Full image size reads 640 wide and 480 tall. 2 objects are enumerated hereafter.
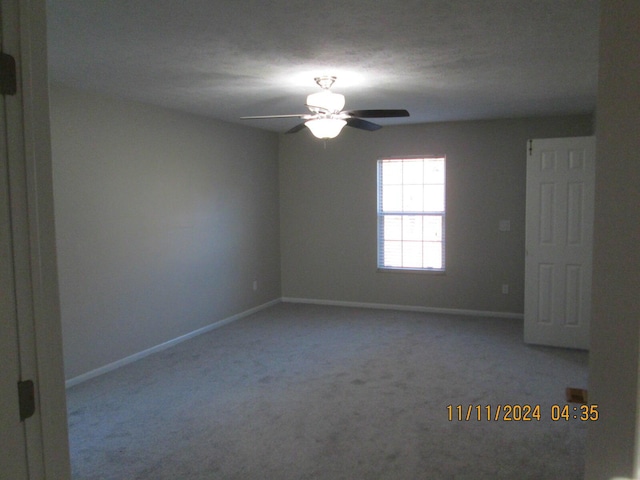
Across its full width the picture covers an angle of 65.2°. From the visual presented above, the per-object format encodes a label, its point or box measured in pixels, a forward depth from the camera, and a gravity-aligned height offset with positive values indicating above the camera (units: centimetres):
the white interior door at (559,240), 477 -37
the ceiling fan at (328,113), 368 +69
